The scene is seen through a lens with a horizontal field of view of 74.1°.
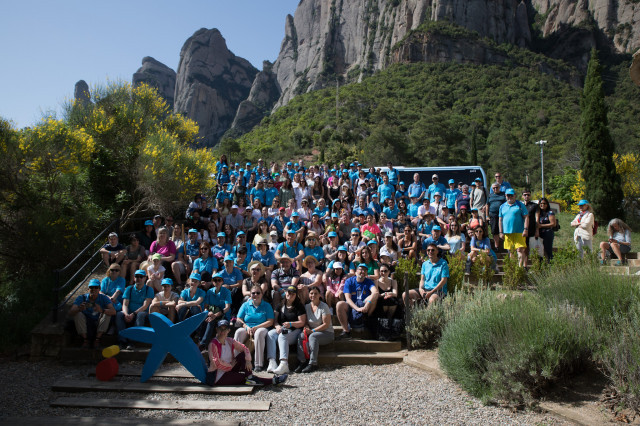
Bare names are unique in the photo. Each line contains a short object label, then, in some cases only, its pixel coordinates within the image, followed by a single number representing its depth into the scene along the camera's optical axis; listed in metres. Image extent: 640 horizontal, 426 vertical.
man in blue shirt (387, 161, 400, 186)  13.58
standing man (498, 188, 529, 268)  8.68
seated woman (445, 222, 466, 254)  9.07
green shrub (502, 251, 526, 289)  8.15
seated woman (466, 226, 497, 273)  8.77
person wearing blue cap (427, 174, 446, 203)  11.88
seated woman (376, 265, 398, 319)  6.99
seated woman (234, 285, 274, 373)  6.28
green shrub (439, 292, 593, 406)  4.72
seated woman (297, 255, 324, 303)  7.50
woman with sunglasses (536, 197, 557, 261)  9.02
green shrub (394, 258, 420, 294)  7.77
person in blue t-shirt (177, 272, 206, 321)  6.88
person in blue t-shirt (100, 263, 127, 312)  7.37
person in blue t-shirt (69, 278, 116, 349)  6.91
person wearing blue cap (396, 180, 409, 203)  12.48
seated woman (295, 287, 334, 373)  6.29
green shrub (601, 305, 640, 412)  4.07
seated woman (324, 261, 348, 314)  7.35
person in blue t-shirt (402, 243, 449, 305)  7.20
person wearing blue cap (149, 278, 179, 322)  6.82
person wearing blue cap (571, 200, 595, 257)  9.32
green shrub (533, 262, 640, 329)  5.27
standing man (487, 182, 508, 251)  10.17
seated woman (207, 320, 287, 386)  5.70
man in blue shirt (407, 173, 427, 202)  12.37
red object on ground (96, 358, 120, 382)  5.95
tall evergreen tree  20.86
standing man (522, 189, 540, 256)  8.86
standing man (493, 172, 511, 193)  10.31
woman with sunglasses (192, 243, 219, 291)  7.65
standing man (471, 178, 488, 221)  11.15
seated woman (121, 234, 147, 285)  8.09
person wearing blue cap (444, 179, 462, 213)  12.09
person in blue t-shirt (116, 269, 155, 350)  6.91
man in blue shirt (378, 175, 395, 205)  12.47
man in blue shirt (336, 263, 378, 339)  6.95
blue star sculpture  5.75
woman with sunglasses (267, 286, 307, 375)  6.13
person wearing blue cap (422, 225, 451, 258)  8.65
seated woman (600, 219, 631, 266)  9.25
